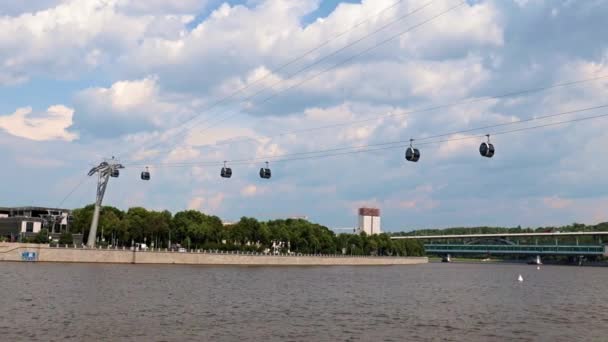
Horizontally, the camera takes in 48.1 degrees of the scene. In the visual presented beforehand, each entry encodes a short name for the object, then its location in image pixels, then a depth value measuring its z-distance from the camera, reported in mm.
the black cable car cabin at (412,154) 53188
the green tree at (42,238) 174438
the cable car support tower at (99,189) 154625
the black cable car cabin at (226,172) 78562
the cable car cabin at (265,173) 73562
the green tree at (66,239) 173125
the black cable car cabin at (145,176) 92625
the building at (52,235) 194788
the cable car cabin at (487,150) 49500
